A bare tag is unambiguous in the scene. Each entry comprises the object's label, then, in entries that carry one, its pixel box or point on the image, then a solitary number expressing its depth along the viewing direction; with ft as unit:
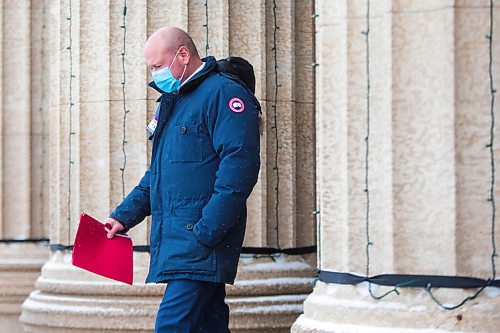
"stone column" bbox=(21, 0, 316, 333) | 39.08
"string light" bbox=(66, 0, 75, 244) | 40.95
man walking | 27.33
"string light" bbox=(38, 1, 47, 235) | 49.79
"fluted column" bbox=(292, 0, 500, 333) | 26.80
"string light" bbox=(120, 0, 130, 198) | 39.52
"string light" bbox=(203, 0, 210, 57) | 39.08
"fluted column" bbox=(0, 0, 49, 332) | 48.92
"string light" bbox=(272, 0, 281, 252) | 39.89
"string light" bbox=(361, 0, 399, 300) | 27.60
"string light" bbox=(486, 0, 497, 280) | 26.83
